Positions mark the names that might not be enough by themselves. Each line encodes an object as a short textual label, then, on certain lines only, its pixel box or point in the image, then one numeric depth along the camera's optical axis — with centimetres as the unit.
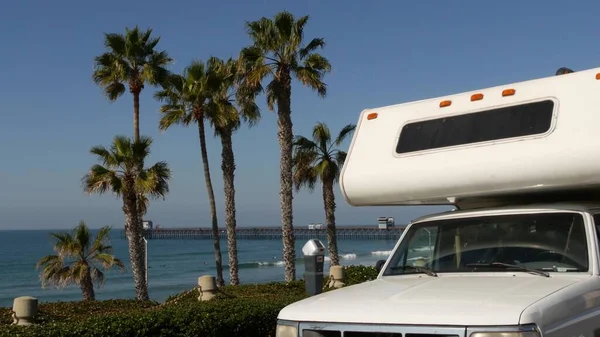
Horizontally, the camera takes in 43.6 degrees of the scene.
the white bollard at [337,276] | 1725
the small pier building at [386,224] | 12628
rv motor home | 475
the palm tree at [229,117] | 2695
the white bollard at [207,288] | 1653
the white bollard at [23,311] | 1260
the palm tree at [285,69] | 2516
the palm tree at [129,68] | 2648
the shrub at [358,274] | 1877
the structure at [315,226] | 14862
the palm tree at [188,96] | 2673
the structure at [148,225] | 17240
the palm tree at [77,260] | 2608
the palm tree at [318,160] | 3147
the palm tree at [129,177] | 2522
